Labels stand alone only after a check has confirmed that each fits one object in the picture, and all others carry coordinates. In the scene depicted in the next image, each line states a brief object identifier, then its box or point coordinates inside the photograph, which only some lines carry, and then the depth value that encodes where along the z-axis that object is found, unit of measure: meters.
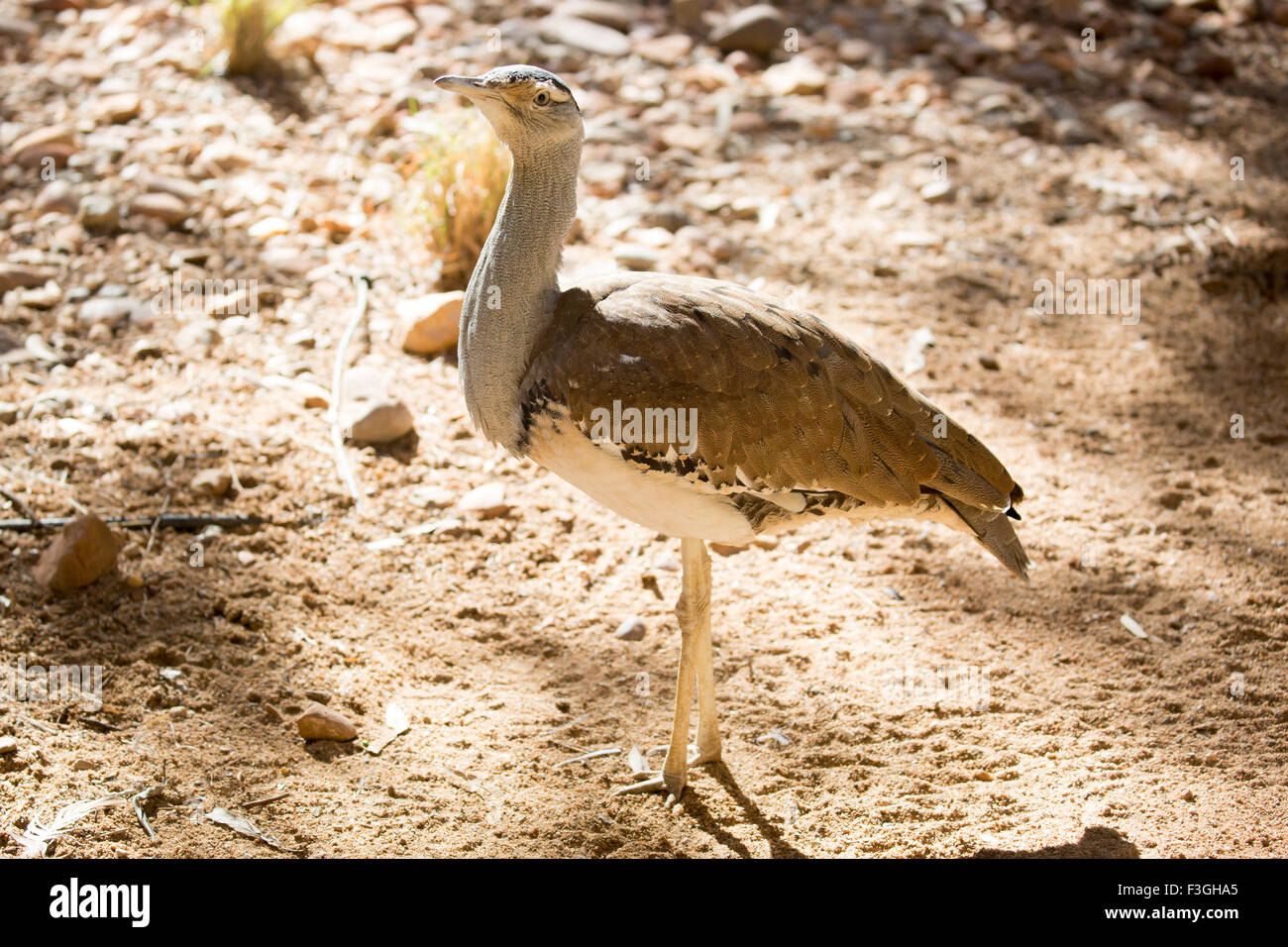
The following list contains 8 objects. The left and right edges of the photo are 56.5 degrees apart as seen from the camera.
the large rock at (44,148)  6.68
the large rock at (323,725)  3.81
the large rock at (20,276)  5.83
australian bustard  3.36
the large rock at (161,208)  6.29
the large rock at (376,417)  5.13
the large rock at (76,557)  4.14
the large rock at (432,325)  5.61
